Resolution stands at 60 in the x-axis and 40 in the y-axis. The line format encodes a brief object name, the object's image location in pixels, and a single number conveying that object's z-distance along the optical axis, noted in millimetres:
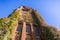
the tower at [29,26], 7817
